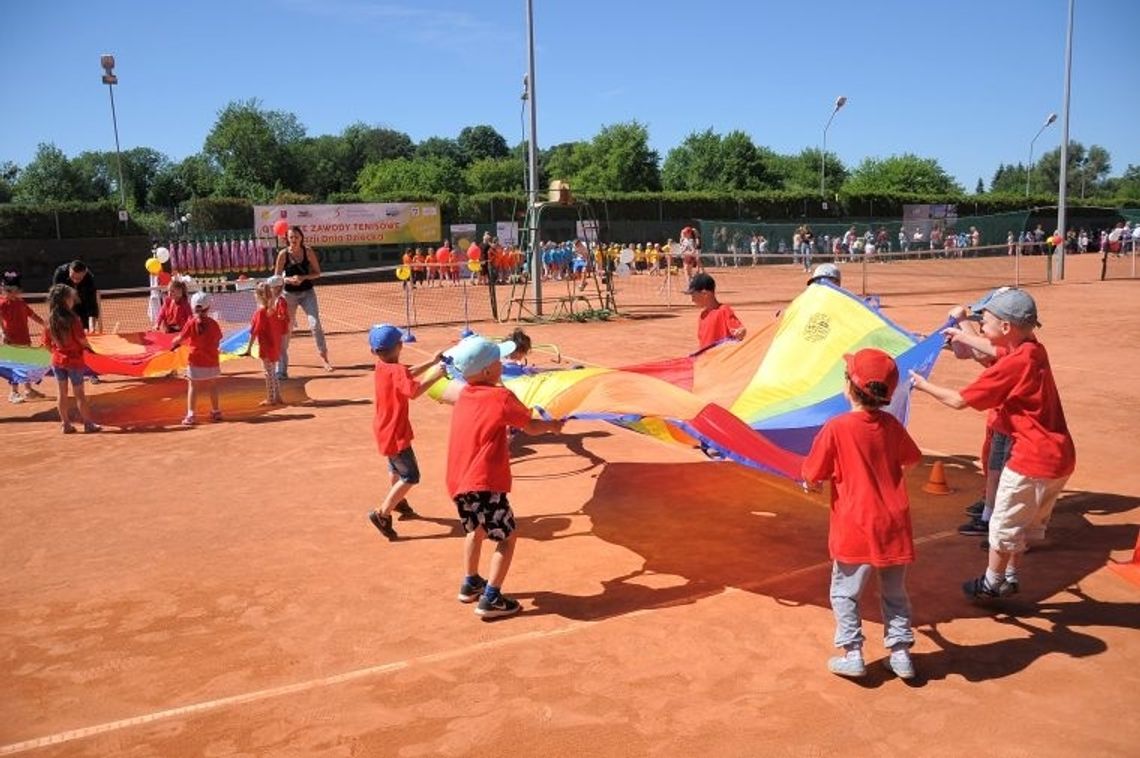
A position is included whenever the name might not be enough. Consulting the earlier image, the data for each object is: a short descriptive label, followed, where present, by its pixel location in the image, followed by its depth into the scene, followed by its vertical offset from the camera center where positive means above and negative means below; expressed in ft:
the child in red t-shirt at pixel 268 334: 36.58 -3.35
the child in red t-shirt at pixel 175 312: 39.34 -2.53
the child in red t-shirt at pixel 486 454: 16.38 -3.84
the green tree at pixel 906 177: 263.90 +19.41
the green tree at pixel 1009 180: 446.44 +30.69
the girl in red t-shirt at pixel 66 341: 32.42 -3.08
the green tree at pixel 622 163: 270.05 +26.01
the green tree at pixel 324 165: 246.06 +28.18
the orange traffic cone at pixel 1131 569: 17.92 -6.94
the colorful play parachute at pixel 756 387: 18.24 -3.54
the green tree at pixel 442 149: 408.87 +48.22
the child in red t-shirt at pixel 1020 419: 15.97 -3.36
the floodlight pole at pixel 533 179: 65.72 +5.42
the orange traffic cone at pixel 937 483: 24.30 -6.79
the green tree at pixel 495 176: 286.25 +24.24
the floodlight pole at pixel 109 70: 102.73 +22.08
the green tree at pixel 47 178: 212.64 +20.08
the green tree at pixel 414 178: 220.08 +18.96
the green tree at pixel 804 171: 311.35 +26.26
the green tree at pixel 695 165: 279.08 +27.19
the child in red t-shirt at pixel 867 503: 13.78 -4.16
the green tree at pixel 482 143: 420.77 +51.77
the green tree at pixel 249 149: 229.86 +28.28
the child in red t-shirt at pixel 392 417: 20.95 -4.00
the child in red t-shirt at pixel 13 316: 38.34 -2.45
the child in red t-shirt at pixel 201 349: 33.73 -3.64
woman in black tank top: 42.93 -1.02
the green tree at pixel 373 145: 359.66 +46.91
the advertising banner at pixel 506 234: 137.45 +2.37
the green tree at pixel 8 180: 249.96 +23.44
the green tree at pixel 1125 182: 429.63 +27.39
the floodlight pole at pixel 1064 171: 94.43 +7.28
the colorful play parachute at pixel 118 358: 35.83 -4.19
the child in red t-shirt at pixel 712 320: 26.68 -2.35
